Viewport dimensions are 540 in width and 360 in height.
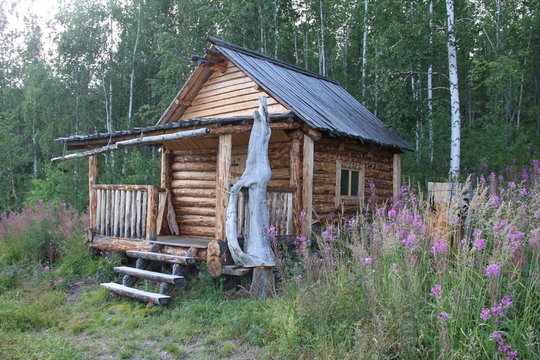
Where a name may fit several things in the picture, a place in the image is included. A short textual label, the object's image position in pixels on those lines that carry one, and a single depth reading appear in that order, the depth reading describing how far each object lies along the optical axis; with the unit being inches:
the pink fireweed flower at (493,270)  129.3
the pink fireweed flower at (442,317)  131.6
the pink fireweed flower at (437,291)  135.7
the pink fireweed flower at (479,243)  138.2
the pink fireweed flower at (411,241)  157.2
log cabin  314.7
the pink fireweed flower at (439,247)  151.3
